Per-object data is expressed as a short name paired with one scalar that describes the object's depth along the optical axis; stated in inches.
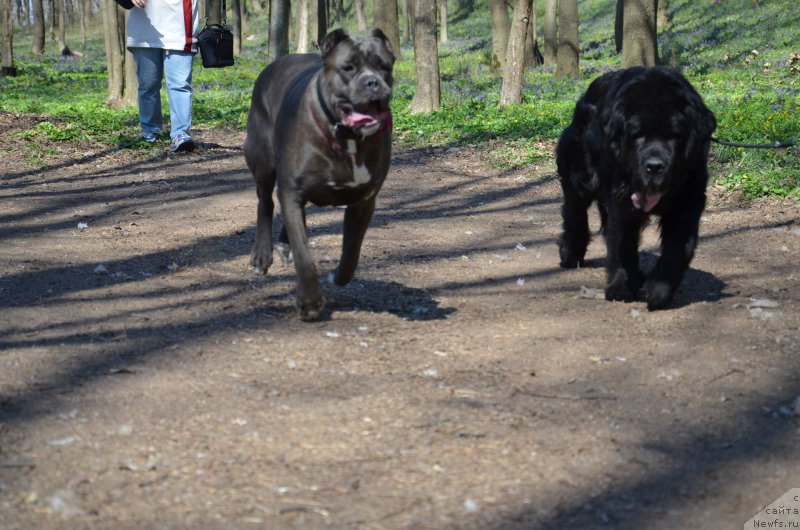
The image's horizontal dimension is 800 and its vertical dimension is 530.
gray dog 198.2
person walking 466.3
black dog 219.9
